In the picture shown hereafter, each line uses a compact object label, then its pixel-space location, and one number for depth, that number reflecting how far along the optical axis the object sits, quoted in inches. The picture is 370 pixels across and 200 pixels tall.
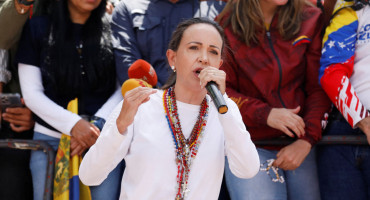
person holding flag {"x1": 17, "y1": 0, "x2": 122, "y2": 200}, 233.5
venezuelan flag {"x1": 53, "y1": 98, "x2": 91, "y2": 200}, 210.1
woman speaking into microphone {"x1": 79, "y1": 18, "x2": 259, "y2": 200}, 169.6
